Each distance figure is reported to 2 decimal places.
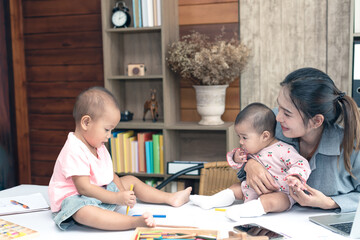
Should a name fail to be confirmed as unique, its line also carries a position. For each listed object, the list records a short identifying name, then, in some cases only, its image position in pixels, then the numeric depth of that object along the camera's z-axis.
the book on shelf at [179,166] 2.84
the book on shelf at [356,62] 2.52
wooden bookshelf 2.88
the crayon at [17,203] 1.59
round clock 2.96
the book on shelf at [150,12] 2.86
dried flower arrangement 2.65
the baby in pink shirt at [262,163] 1.42
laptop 1.20
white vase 2.79
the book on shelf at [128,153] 2.98
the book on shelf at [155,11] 2.85
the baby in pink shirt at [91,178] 1.34
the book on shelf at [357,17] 2.48
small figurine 2.97
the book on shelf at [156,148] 2.93
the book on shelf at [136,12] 2.90
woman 1.45
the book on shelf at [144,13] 2.87
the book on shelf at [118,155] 3.00
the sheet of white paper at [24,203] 1.54
